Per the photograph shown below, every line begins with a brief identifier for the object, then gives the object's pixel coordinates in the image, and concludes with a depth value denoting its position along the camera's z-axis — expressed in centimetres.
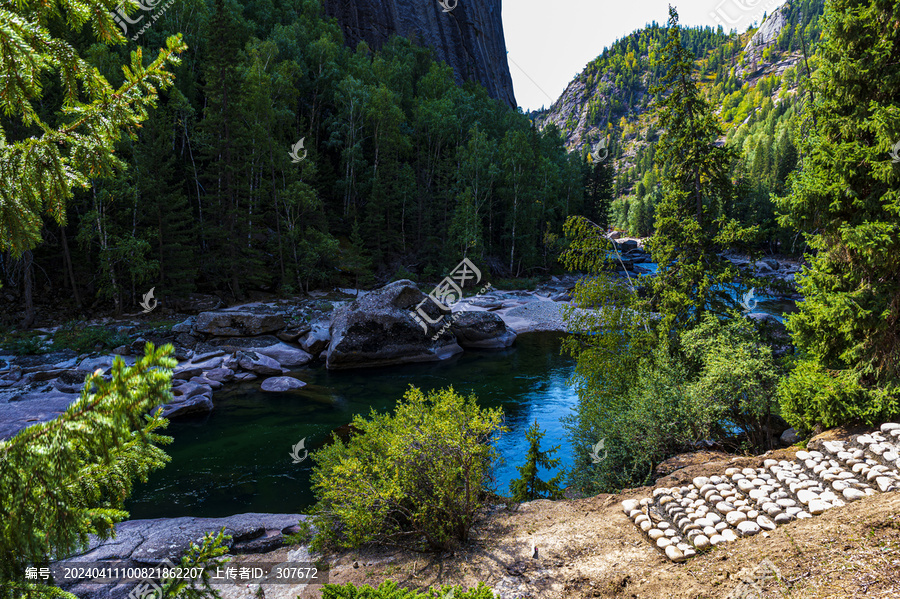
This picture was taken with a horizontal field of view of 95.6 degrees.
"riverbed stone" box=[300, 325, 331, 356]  2053
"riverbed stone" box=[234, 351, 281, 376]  1772
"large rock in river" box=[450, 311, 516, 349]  2380
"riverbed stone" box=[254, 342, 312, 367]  1927
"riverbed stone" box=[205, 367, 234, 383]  1647
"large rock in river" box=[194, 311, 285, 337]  1989
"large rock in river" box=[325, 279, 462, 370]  1961
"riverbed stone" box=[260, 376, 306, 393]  1625
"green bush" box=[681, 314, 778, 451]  816
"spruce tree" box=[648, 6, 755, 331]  1009
